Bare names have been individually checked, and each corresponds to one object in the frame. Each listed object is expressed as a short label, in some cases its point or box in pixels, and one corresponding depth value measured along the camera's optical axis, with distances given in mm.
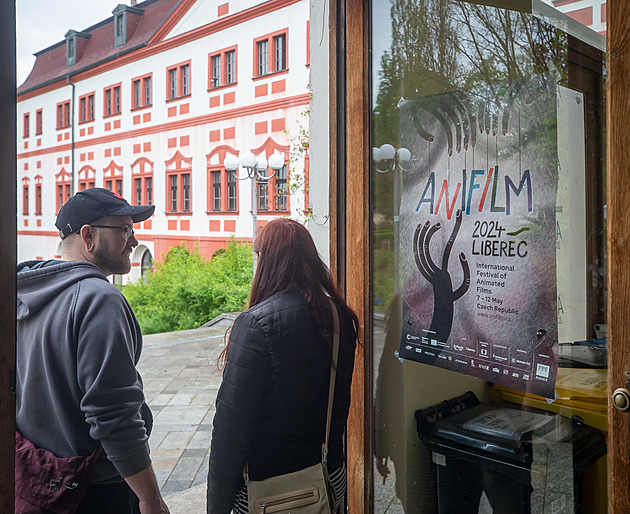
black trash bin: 1536
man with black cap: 1419
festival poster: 1581
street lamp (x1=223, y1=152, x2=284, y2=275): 9586
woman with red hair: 1453
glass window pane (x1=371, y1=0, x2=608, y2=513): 1496
